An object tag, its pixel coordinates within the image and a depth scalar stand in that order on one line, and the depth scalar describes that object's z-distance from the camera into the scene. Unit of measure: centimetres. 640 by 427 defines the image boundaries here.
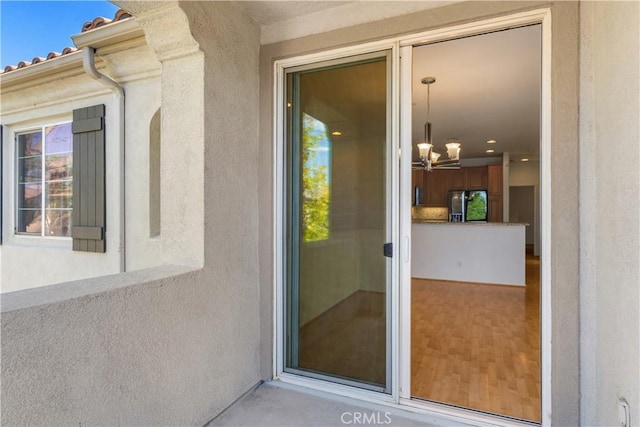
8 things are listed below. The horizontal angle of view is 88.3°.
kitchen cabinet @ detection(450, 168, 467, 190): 834
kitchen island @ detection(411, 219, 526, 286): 528
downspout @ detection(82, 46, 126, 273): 297
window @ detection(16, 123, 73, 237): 353
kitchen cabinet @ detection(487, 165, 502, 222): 794
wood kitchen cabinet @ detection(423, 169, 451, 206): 859
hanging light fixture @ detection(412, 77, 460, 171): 408
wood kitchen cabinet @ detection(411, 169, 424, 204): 876
